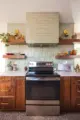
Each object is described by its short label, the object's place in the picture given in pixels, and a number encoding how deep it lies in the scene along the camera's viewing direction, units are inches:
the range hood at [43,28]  74.0
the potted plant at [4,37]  77.6
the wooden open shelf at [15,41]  78.1
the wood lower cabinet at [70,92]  68.8
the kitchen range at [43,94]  66.9
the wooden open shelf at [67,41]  78.7
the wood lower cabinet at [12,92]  68.7
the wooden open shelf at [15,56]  79.4
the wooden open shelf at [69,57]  79.1
